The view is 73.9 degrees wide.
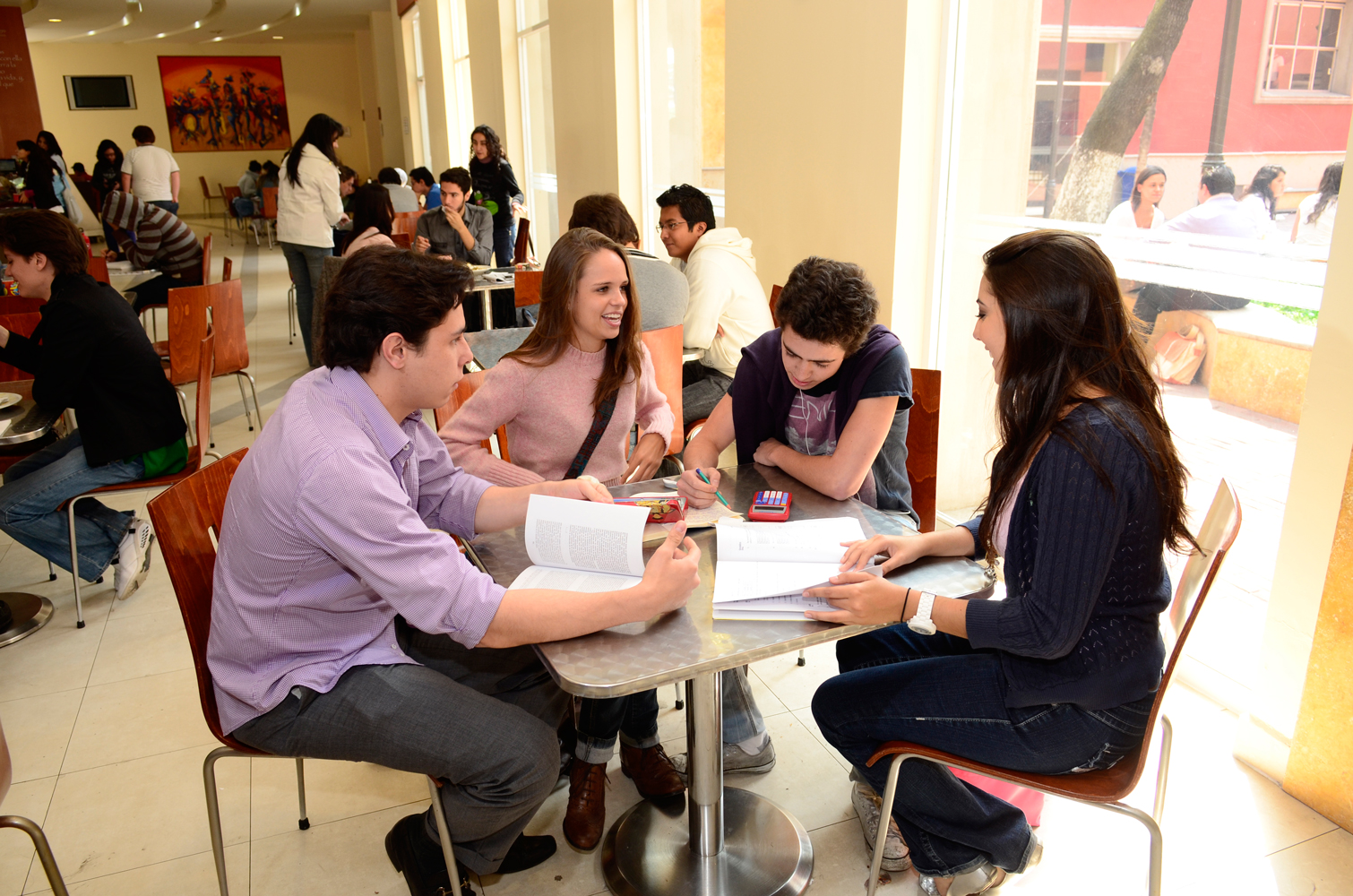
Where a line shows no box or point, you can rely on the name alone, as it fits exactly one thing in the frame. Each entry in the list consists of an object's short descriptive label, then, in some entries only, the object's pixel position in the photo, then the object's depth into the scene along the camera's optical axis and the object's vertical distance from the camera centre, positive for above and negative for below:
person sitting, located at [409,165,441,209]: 7.90 -0.01
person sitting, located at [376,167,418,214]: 7.76 -0.09
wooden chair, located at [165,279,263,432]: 3.80 -0.55
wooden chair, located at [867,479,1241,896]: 1.35 -0.90
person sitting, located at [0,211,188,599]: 2.66 -0.57
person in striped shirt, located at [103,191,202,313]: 5.29 -0.31
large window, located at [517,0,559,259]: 7.68 +0.55
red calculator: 1.71 -0.60
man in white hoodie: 3.33 -0.44
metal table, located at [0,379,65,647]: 2.46 -0.63
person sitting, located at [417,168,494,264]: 5.58 -0.25
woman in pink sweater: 2.05 -0.49
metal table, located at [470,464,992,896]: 1.27 -0.65
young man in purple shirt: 1.34 -0.60
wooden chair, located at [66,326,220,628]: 2.79 -0.86
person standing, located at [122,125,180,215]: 8.52 +0.15
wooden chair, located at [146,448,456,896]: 1.49 -0.61
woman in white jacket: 5.66 -0.08
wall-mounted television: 17.70 +1.92
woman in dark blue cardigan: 1.28 -0.54
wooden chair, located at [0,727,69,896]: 1.35 -0.94
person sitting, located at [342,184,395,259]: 4.88 -0.13
